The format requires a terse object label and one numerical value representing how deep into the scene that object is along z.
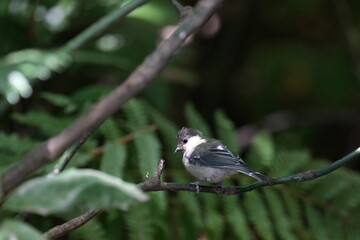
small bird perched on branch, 4.52
